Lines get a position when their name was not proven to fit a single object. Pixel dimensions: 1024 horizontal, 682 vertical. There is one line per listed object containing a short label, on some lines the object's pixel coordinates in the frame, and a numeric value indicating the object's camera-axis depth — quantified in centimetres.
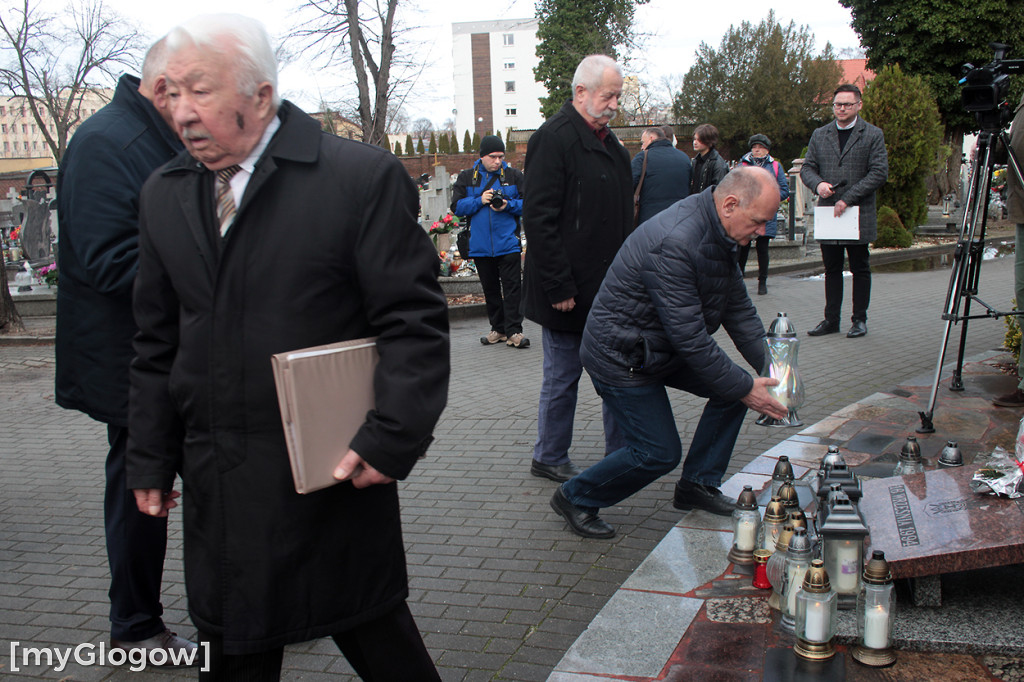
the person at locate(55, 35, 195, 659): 282
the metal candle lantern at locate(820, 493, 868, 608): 306
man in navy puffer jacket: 362
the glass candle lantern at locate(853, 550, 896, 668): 282
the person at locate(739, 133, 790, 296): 1127
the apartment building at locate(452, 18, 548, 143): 9088
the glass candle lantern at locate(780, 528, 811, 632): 303
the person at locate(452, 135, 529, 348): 881
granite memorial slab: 286
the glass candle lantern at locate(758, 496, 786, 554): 351
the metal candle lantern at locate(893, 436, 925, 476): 421
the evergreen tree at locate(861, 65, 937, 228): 1738
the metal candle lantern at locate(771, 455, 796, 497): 404
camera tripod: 528
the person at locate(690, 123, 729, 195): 995
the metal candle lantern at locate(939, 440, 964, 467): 410
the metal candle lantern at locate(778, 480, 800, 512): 367
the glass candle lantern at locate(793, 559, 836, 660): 279
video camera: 508
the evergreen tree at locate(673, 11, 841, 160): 4503
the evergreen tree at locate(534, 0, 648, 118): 4166
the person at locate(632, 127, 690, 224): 780
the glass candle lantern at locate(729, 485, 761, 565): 362
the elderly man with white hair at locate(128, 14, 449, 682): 205
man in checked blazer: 812
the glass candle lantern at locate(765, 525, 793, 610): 323
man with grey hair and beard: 473
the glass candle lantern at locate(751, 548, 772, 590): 341
